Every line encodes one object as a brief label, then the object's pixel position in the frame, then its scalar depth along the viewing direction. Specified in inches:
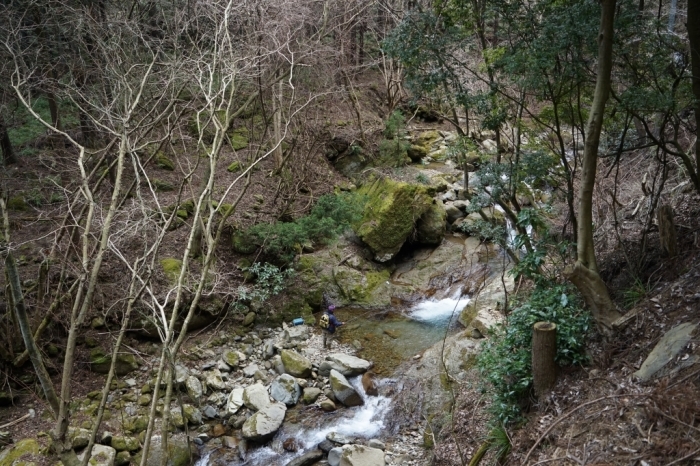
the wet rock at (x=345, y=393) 322.3
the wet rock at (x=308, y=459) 277.6
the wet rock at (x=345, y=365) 346.9
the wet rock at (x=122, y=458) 282.0
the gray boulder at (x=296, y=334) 395.6
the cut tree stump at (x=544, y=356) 182.5
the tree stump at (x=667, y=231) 197.8
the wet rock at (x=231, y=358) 366.0
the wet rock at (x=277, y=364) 359.0
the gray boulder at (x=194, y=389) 328.5
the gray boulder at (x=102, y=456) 270.8
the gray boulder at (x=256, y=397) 317.1
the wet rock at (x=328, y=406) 319.6
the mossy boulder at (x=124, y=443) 287.7
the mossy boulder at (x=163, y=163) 534.3
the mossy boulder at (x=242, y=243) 439.2
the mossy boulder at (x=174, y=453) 284.7
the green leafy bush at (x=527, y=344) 189.6
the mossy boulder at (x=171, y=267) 386.9
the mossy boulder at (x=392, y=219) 468.8
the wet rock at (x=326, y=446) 286.5
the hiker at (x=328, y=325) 397.5
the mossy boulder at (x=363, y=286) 439.2
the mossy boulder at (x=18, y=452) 268.5
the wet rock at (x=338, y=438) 289.6
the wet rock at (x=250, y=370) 357.7
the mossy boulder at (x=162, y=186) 496.4
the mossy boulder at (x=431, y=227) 482.0
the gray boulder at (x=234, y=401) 320.1
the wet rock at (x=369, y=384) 331.3
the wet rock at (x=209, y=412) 319.3
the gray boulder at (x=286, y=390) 324.8
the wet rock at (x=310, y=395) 327.3
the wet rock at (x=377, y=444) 281.3
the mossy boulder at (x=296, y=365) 349.1
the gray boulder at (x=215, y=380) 340.7
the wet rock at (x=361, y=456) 263.4
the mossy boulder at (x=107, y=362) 343.6
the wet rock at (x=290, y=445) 292.5
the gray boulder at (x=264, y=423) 294.5
